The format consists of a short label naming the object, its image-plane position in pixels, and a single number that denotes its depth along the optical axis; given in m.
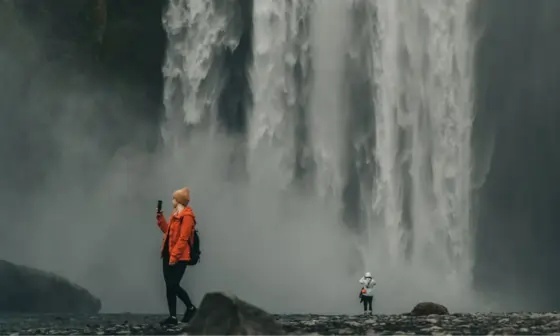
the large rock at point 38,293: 30.62
